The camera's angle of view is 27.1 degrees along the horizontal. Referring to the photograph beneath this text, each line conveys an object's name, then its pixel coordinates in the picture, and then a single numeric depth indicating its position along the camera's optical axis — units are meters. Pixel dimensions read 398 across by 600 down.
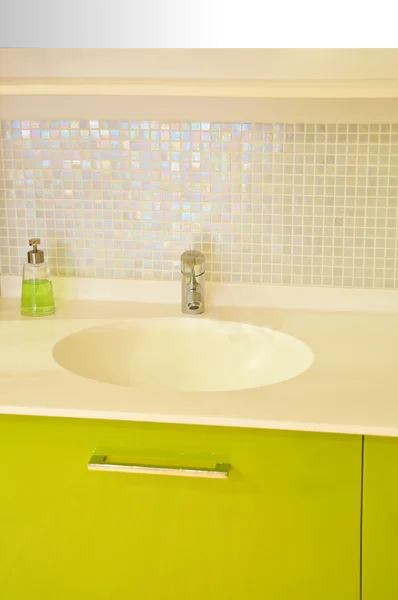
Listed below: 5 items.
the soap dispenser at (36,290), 1.93
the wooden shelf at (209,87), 1.57
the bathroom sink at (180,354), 1.77
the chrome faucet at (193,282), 1.91
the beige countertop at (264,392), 1.37
